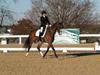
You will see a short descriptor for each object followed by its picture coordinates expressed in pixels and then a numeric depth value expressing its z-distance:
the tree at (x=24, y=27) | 68.31
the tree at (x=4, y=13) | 50.02
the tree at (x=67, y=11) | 68.56
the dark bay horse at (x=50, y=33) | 19.95
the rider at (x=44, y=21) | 19.88
